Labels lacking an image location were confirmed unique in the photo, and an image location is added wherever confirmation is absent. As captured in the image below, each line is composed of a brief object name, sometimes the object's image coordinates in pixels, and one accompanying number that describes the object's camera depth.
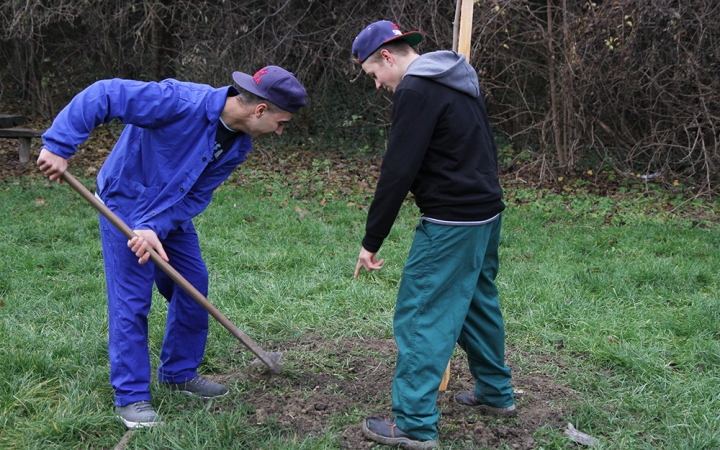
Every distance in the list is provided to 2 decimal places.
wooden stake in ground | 3.44
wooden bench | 9.66
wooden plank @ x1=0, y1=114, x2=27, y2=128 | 9.93
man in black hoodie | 2.79
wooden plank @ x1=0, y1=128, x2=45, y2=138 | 9.65
